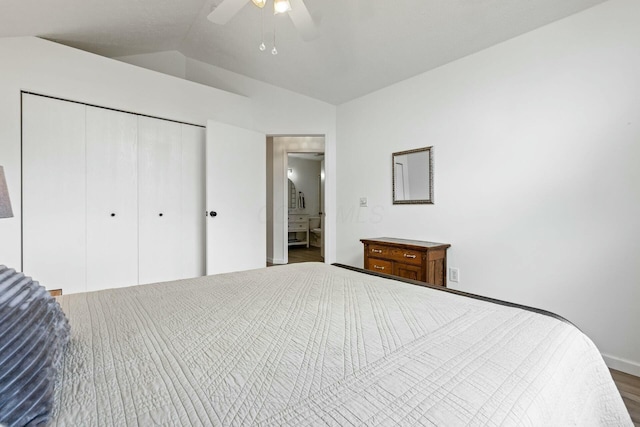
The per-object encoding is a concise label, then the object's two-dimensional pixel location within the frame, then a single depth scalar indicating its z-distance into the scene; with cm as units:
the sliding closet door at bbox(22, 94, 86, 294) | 226
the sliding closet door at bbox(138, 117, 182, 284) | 284
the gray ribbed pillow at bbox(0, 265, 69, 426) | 44
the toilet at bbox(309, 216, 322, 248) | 739
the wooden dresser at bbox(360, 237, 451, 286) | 247
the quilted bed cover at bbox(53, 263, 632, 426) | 49
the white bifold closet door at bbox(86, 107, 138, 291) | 256
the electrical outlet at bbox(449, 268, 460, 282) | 260
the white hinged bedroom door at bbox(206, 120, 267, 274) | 313
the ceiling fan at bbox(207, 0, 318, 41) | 168
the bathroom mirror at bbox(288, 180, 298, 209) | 728
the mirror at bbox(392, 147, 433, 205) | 283
